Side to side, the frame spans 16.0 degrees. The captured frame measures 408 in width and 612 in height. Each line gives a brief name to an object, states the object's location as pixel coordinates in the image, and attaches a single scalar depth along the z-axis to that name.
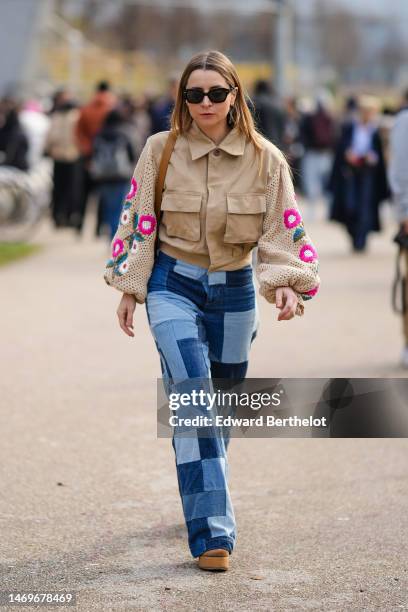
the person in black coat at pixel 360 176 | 16.11
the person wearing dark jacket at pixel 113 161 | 14.48
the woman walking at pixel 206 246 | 4.89
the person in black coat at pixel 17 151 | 19.33
